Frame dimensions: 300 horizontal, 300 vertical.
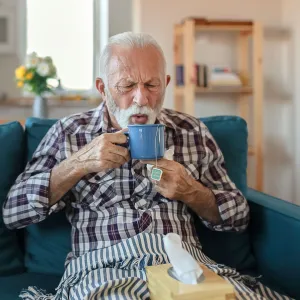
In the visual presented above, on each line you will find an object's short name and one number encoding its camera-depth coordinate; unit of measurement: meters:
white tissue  0.91
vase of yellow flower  2.94
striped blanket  1.07
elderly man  1.27
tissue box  0.88
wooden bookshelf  3.09
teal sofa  1.39
